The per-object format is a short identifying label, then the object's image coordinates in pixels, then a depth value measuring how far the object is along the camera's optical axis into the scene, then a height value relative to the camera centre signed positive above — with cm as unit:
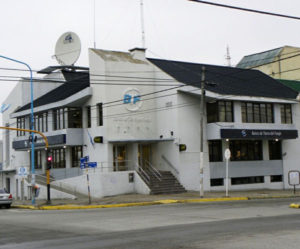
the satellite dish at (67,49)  4491 +1058
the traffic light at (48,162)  3183 -19
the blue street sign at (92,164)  2975 -39
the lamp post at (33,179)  3222 -132
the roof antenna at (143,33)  3982 +1022
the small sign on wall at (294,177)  3344 -180
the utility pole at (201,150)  3038 +25
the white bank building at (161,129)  3569 +202
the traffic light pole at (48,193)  3117 -220
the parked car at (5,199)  3158 -252
